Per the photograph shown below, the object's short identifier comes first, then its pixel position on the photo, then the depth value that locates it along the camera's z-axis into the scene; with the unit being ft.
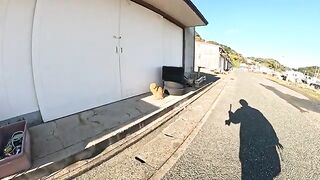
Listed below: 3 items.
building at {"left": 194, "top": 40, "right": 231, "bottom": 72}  78.31
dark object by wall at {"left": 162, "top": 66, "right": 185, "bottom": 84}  19.83
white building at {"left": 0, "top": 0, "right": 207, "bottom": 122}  9.10
